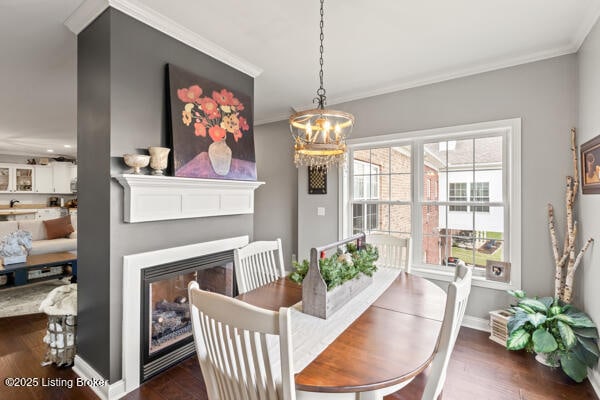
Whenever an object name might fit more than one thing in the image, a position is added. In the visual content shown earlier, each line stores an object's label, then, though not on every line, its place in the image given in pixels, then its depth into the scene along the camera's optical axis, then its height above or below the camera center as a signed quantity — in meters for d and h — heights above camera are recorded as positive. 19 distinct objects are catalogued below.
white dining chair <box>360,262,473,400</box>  1.12 -0.60
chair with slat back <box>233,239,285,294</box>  2.04 -0.52
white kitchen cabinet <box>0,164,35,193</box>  6.96 +0.52
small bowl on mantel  1.91 +0.26
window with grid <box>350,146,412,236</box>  3.46 +0.11
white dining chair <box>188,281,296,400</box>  0.88 -0.52
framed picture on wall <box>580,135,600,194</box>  2.00 +0.25
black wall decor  3.93 +0.26
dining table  1.02 -0.64
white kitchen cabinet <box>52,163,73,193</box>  7.80 +0.62
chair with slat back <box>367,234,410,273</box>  2.57 -0.48
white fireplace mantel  1.93 +0.02
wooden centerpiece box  1.50 -0.52
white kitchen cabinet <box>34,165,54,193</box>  7.45 +0.53
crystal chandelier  1.77 +0.44
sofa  4.79 -0.75
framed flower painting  2.24 +0.61
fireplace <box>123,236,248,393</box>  1.97 -0.79
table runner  1.16 -0.63
